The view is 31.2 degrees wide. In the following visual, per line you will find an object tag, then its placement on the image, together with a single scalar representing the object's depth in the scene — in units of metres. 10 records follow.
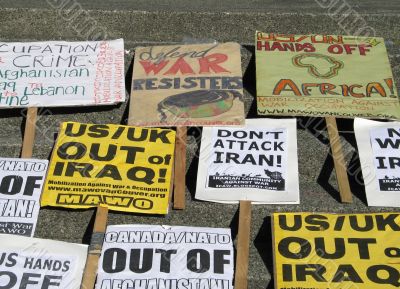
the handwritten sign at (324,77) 5.30
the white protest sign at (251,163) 4.82
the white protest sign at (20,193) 4.70
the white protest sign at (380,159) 4.80
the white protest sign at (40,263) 4.38
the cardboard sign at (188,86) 5.28
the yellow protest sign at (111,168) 4.77
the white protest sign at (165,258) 4.37
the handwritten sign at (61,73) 5.44
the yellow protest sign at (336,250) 4.31
